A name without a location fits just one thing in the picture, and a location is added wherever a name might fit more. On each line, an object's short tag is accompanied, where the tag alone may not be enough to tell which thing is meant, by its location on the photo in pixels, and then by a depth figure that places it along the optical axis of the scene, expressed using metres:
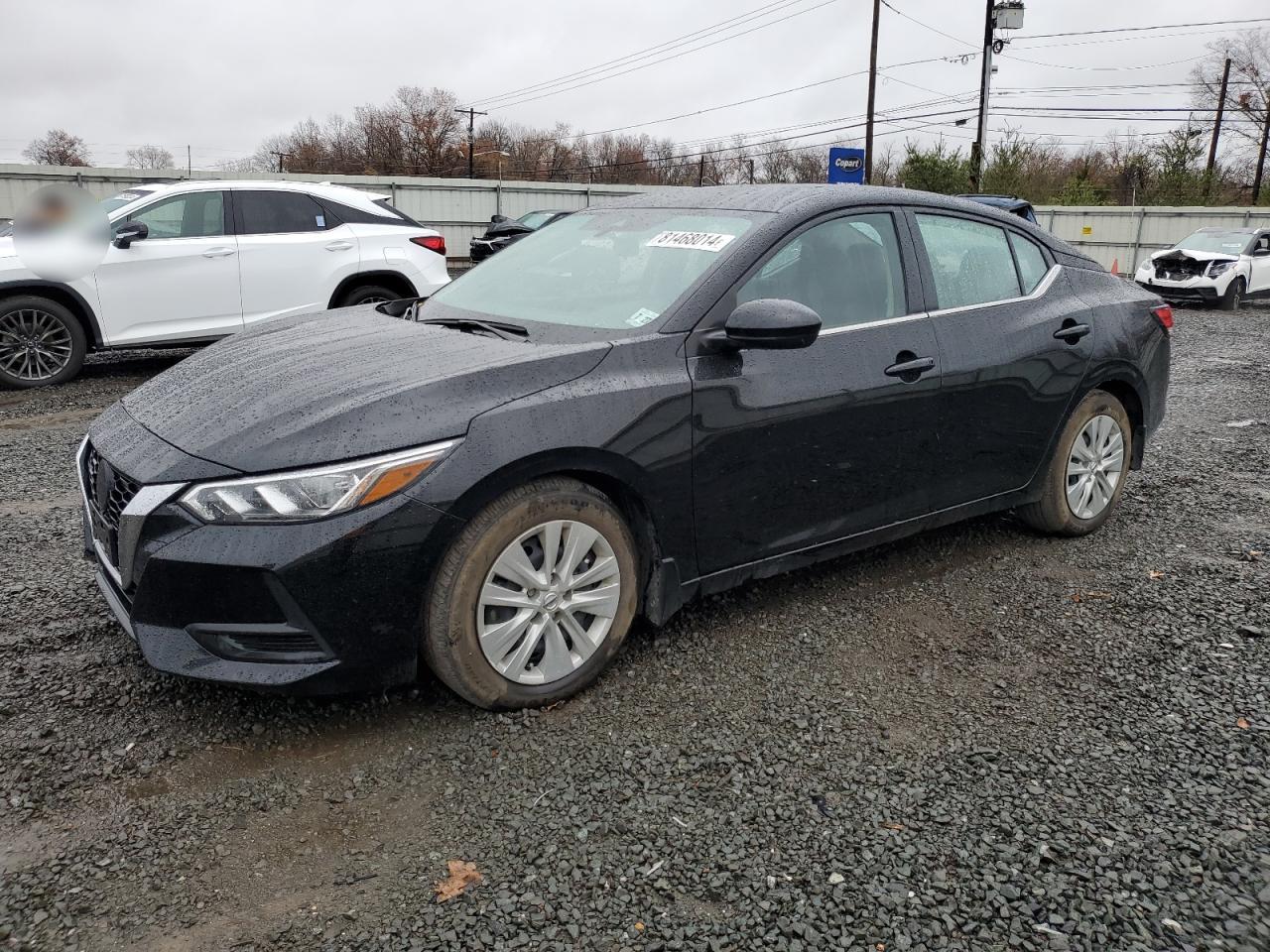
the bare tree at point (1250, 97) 49.16
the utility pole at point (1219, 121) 48.09
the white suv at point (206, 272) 8.24
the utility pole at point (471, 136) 66.88
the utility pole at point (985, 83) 30.78
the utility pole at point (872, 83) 33.62
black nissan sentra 2.69
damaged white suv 18.38
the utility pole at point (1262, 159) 47.28
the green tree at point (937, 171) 35.47
